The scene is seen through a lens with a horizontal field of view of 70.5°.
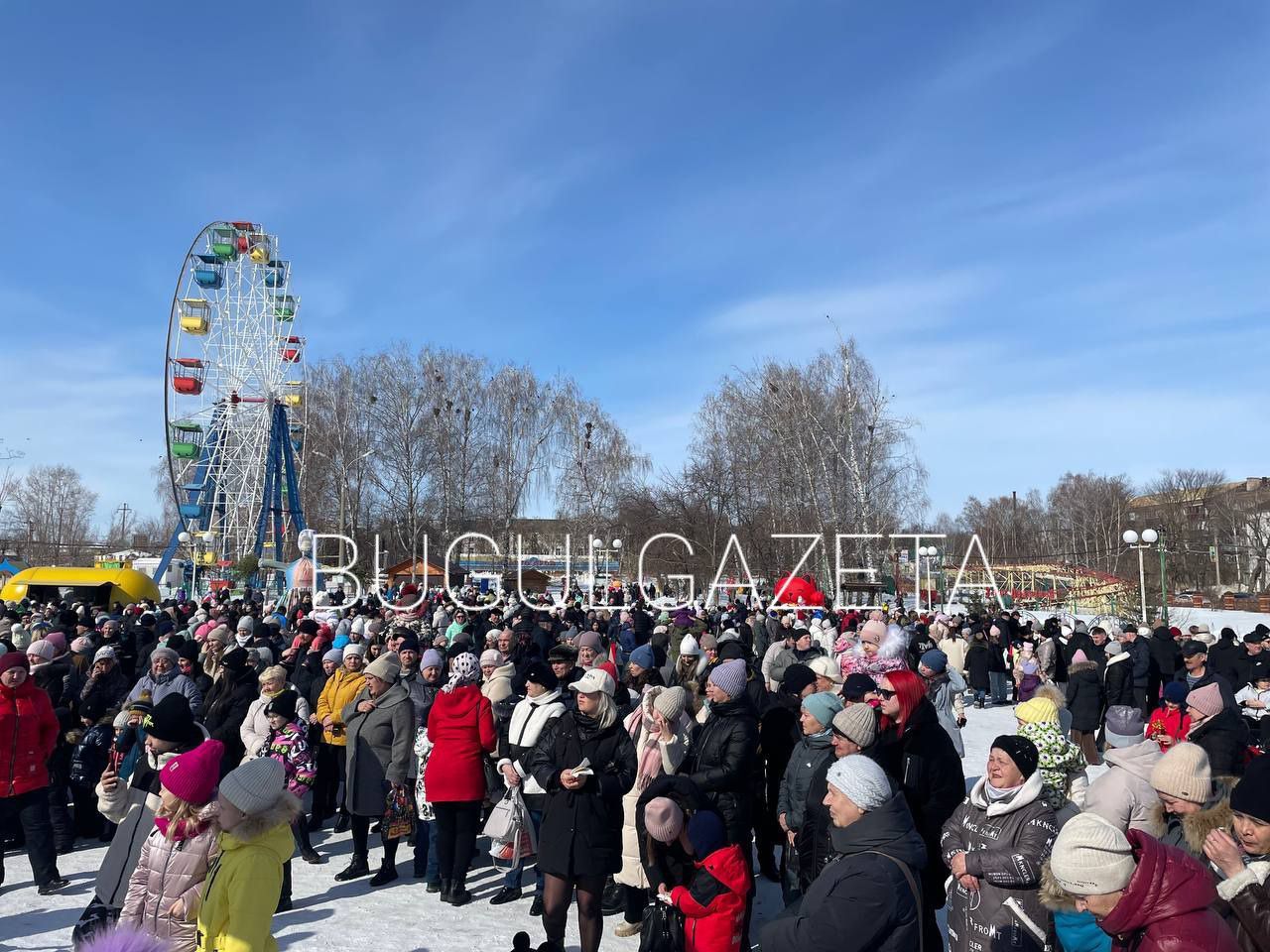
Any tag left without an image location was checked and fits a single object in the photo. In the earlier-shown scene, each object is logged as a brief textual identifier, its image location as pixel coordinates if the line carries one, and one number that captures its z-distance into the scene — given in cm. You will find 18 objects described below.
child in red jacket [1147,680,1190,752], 557
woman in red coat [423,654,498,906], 561
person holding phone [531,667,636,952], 450
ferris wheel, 3681
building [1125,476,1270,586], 5006
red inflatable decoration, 2394
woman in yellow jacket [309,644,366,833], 696
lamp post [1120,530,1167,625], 1723
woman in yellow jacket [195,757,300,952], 296
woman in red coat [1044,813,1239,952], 216
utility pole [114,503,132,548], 10559
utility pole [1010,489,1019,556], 6469
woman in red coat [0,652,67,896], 565
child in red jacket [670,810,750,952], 348
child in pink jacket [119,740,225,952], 328
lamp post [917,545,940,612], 2496
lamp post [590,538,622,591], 3684
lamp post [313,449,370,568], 3828
